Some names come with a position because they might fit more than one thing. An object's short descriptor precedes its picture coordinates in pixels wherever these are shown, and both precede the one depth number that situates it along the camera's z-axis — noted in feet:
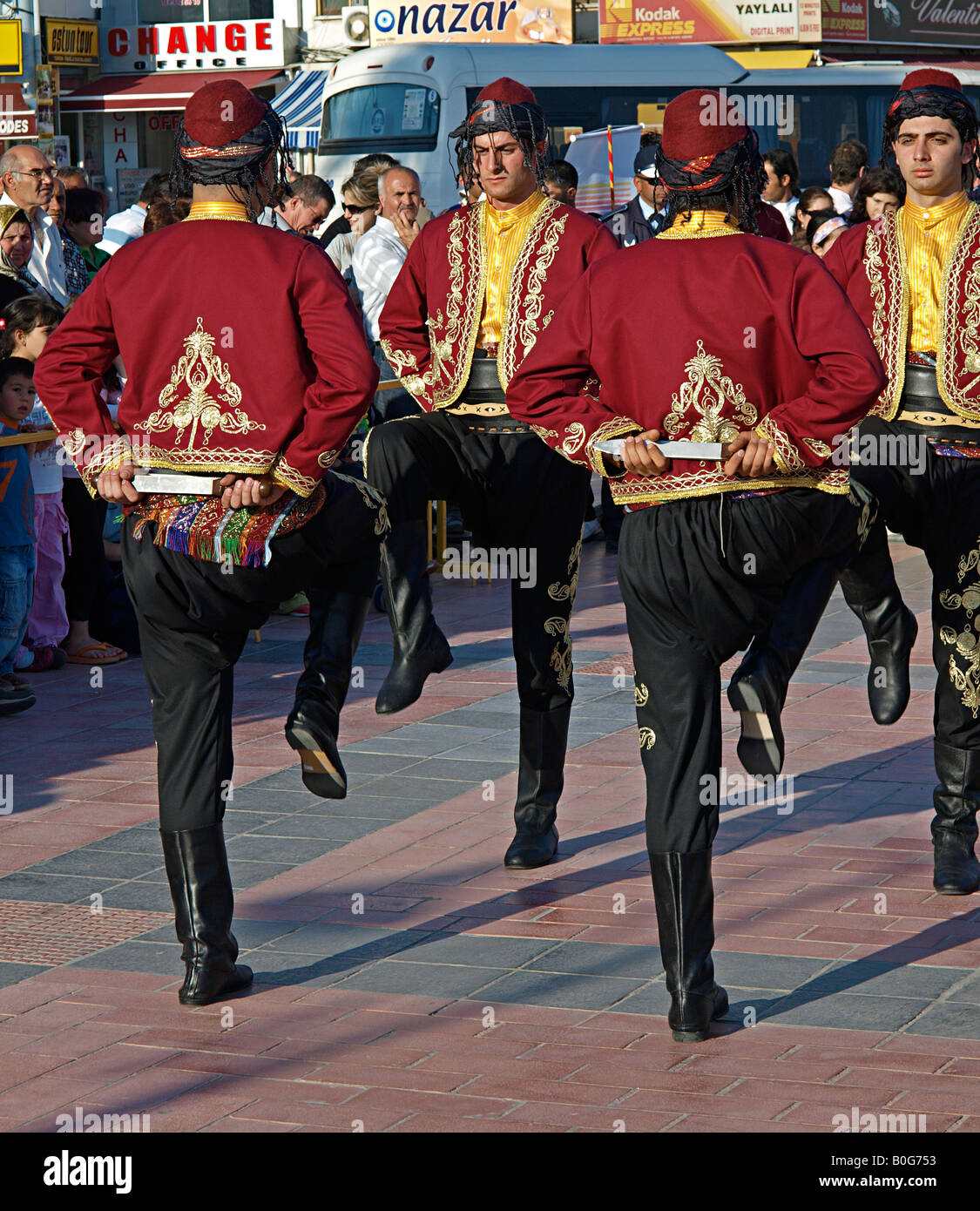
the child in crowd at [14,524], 26.55
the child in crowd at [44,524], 27.48
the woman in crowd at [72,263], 33.22
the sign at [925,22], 111.45
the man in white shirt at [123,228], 40.19
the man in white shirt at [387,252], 32.99
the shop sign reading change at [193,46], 120.06
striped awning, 90.68
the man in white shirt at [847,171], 50.11
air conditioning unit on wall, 114.83
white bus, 77.92
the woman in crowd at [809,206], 47.19
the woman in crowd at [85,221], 35.81
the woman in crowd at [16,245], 30.14
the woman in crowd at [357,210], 36.52
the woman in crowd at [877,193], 31.99
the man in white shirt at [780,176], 49.83
